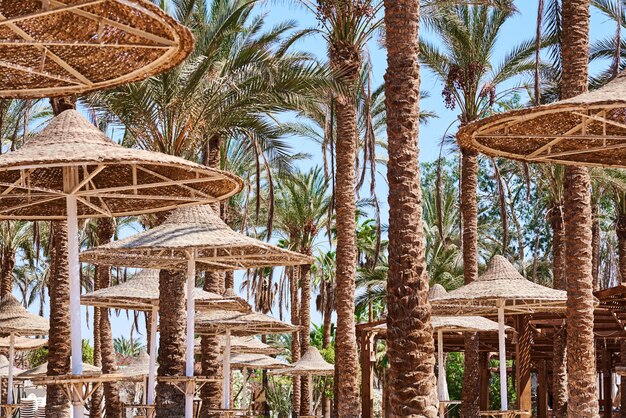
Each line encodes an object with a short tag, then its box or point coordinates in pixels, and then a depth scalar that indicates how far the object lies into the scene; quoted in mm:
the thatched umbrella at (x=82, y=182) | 11086
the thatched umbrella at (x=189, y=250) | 16250
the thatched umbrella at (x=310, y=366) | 32812
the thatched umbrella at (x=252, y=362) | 34375
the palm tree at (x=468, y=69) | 27516
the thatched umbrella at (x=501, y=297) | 19469
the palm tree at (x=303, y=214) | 39875
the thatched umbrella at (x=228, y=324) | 23747
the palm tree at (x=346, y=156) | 20172
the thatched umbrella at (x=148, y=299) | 21297
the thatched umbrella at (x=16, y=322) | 25922
